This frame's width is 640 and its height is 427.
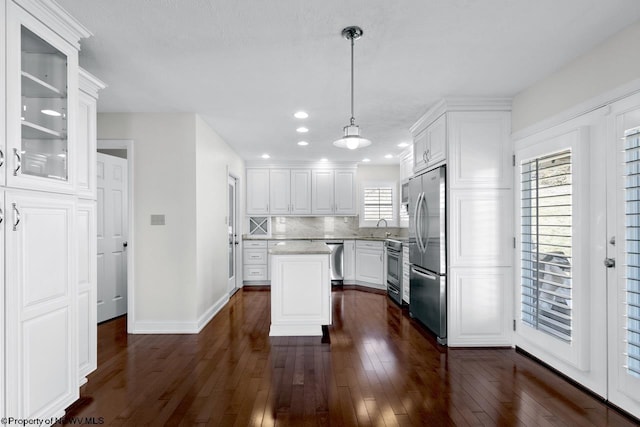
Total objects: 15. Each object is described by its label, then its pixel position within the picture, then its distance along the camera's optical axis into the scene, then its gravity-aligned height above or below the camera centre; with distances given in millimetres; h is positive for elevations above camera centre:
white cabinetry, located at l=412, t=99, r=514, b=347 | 3471 -64
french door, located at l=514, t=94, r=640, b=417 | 2229 -264
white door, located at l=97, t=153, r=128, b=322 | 4324 -272
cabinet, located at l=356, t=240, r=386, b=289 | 6262 -906
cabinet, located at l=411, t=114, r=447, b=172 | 3594 +811
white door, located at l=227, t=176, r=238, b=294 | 6055 -321
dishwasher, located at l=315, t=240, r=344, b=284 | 6648 -873
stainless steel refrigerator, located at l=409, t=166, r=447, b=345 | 3537 -403
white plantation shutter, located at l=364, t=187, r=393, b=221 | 7180 +247
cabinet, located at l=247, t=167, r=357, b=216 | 7012 +489
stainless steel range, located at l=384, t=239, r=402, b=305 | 5281 -883
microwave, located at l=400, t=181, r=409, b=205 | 5316 +330
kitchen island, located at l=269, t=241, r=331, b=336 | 3812 -891
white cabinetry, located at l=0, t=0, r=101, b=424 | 1740 +47
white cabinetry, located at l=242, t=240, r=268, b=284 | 6699 -937
